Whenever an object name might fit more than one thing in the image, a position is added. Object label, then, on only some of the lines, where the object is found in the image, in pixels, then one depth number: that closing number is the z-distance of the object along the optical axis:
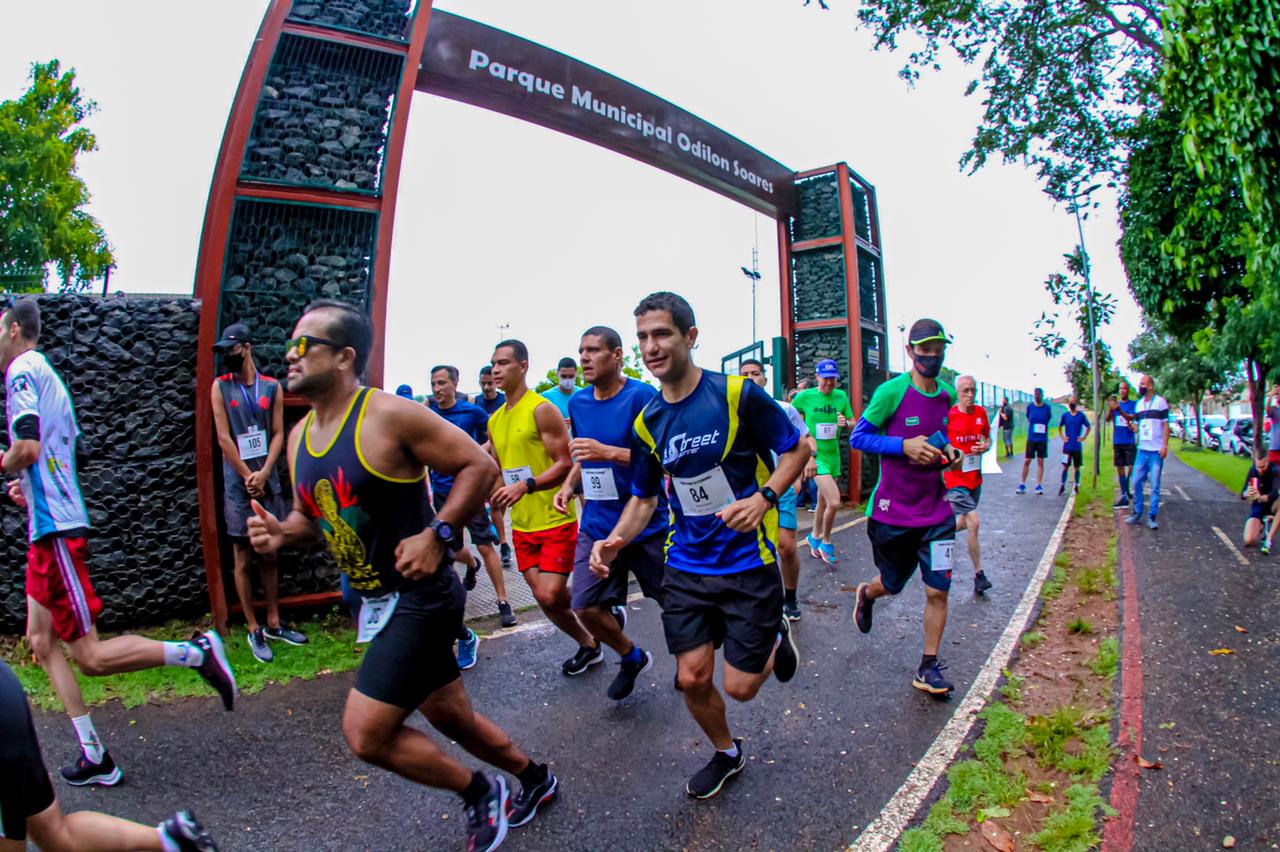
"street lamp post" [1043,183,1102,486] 11.18
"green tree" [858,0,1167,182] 10.60
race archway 5.63
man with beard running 2.50
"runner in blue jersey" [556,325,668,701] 4.18
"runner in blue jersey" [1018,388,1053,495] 13.93
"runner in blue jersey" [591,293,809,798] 3.14
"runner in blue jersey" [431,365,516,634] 5.70
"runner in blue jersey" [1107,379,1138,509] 11.78
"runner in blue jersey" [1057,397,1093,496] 13.56
